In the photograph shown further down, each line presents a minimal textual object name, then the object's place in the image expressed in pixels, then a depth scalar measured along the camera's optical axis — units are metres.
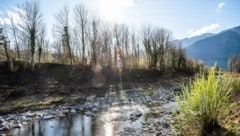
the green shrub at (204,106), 4.03
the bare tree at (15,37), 21.48
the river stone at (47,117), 8.96
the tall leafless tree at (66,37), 22.08
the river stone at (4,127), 7.44
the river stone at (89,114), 9.41
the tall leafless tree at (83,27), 22.92
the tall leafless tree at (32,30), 19.52
